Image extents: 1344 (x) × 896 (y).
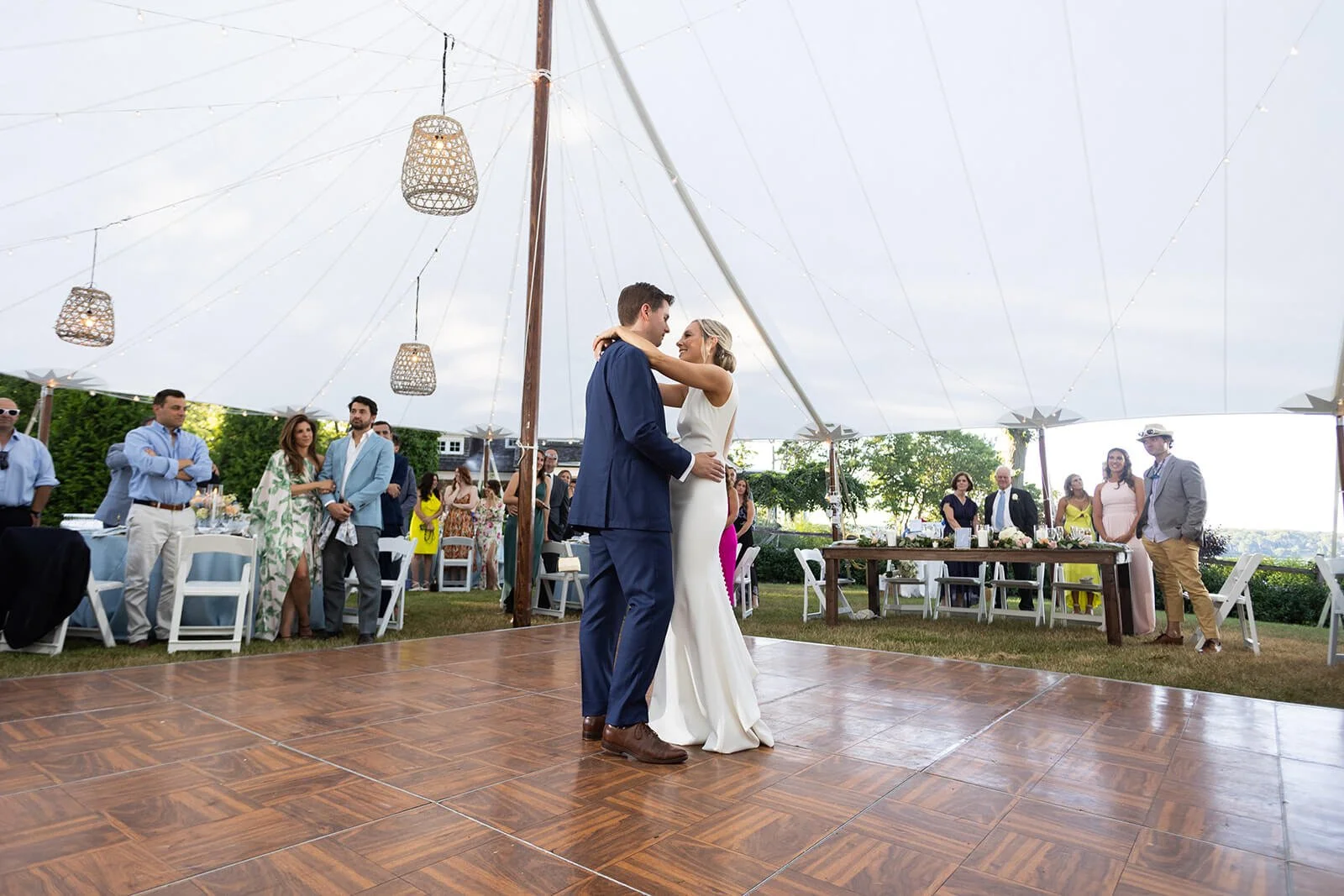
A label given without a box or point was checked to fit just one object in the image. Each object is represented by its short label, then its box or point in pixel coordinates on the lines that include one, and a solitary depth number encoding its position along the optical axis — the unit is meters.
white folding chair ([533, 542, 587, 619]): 6.96
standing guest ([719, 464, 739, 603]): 5.34
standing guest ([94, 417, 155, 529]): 5.16
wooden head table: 5.59
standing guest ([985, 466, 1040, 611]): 7.68
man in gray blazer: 5.36
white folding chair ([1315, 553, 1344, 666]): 4.78
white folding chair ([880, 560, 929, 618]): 7.67
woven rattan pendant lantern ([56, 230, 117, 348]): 6.34
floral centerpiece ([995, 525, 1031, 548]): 6.13
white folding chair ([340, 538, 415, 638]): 5.40
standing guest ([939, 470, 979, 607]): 7.95
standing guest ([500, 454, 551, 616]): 6.95
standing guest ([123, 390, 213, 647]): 4.65
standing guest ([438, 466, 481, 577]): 10.25
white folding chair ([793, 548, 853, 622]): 7.11
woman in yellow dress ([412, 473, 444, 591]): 9.11
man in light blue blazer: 5.11
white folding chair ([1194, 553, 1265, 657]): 5.46
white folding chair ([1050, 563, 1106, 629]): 6.46
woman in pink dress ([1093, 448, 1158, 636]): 6.44
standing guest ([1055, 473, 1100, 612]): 7.42
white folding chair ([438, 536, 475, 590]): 9.69
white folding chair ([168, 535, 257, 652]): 4.36
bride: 2.64
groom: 2.48
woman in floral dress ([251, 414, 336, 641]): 5.06
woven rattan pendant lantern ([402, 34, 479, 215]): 5.54
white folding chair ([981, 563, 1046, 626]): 6.64
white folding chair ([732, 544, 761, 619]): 7.60
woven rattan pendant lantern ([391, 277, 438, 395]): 8.36
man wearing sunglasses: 4.36
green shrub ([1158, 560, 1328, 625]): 9.09
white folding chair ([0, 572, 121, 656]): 4.20
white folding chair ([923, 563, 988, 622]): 7.13
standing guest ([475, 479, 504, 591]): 10.40
